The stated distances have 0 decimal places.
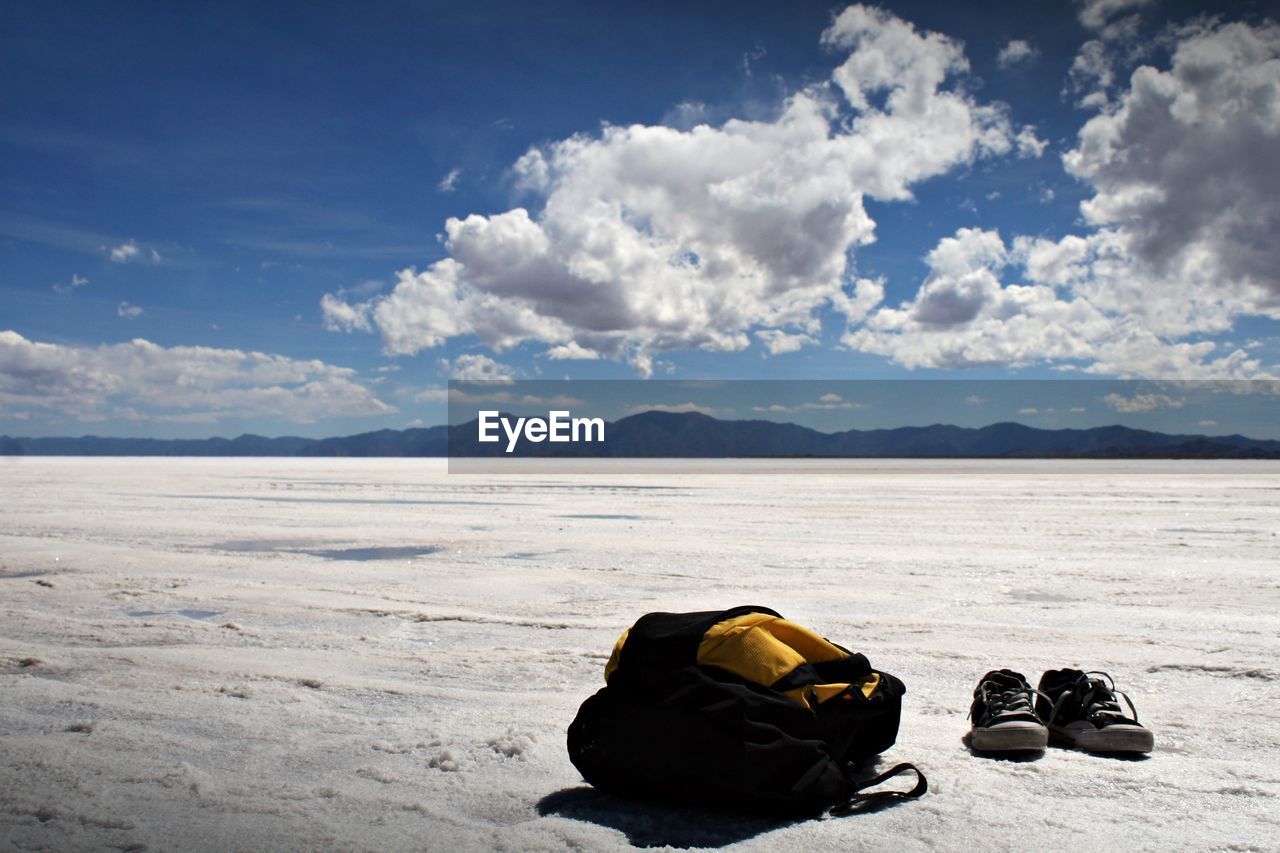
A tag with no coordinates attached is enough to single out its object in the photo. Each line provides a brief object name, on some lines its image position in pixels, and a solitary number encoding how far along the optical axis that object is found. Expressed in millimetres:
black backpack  2836
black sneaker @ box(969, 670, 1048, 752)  3428
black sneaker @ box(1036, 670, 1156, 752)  3443
